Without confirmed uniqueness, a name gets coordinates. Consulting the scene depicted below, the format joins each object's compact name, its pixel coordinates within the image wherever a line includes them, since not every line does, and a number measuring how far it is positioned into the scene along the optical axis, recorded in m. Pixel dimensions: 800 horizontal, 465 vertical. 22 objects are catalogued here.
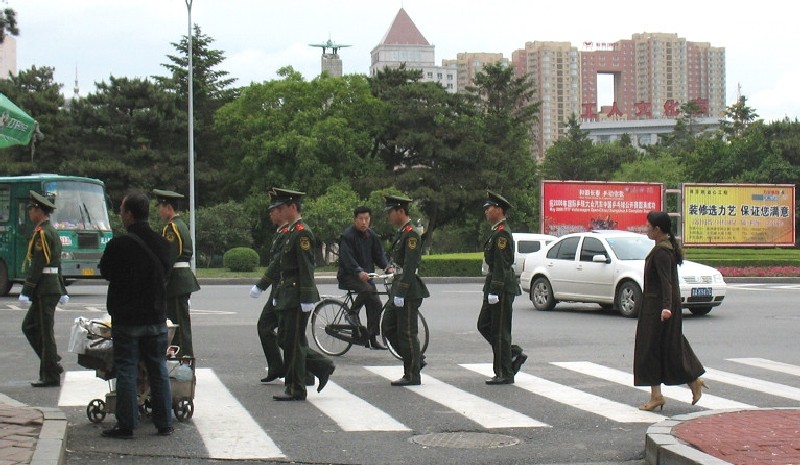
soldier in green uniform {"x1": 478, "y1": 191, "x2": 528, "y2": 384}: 10.77
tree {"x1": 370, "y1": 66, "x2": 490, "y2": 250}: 59.66
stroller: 8.28
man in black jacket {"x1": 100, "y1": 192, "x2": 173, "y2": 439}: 7.83
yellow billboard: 43.78
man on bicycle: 13.35
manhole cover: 7.82
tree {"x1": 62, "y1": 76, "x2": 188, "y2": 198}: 57.75
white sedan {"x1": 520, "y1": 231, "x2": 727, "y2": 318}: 19.34
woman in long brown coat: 9.08
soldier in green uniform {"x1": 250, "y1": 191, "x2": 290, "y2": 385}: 10.06
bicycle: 13.29
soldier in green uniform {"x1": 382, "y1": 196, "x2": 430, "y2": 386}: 10.77
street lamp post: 41.03
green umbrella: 9.43
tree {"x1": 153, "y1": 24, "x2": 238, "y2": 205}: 61.53
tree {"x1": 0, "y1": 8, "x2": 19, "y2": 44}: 8.29
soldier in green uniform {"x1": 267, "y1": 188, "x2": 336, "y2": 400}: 9.59
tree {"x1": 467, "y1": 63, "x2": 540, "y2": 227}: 61.84
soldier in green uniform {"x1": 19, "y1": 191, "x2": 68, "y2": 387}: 10.36
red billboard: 42.66
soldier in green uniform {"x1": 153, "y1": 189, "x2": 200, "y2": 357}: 9.97
